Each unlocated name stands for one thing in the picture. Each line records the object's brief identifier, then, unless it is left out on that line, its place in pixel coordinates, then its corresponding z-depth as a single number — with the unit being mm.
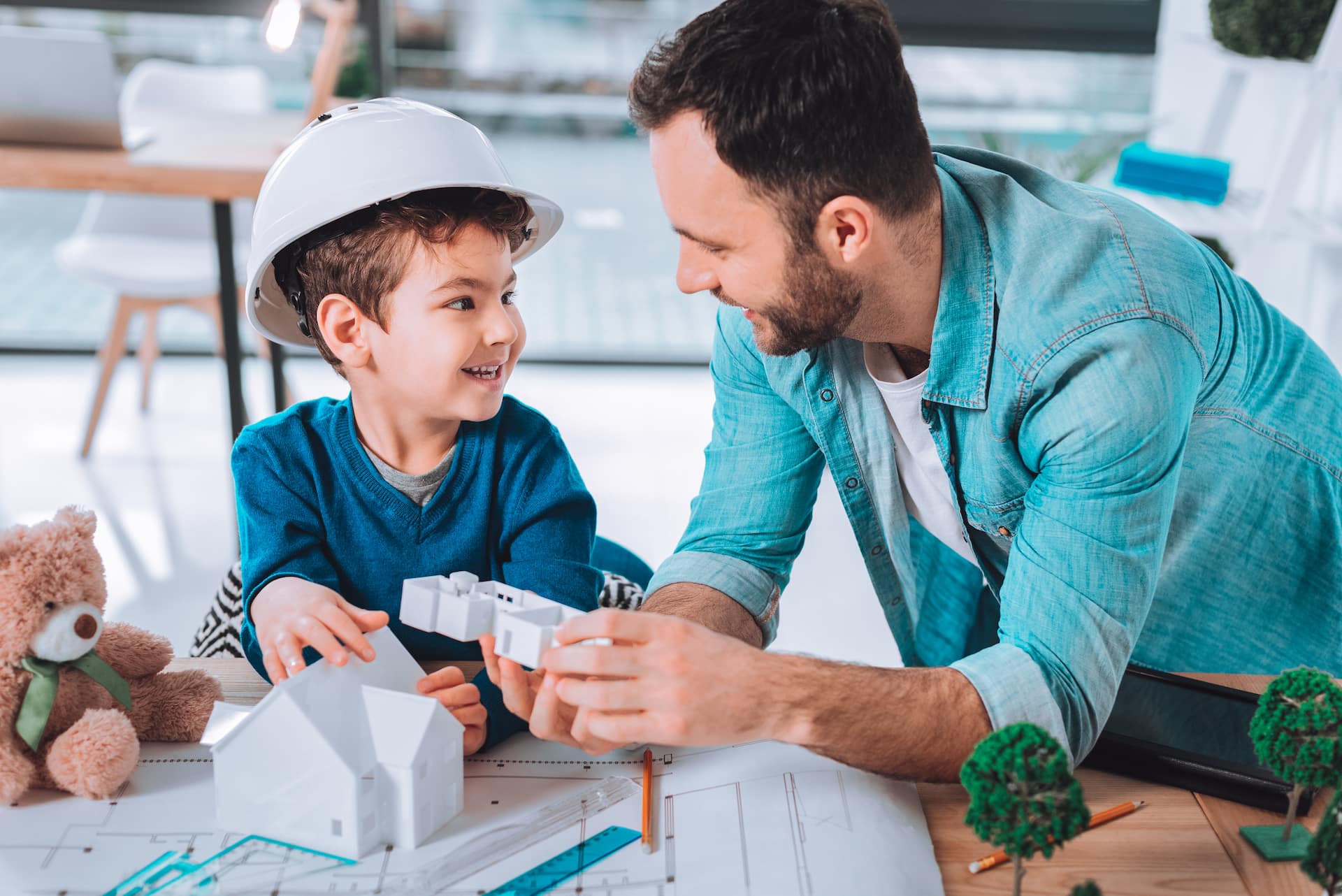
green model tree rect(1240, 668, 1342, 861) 805
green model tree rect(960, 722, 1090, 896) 722
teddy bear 896
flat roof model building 869
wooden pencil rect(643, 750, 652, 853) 863
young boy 1090
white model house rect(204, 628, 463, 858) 832
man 927
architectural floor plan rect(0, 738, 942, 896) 818
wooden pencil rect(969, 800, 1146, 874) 846
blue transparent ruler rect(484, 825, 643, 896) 816
